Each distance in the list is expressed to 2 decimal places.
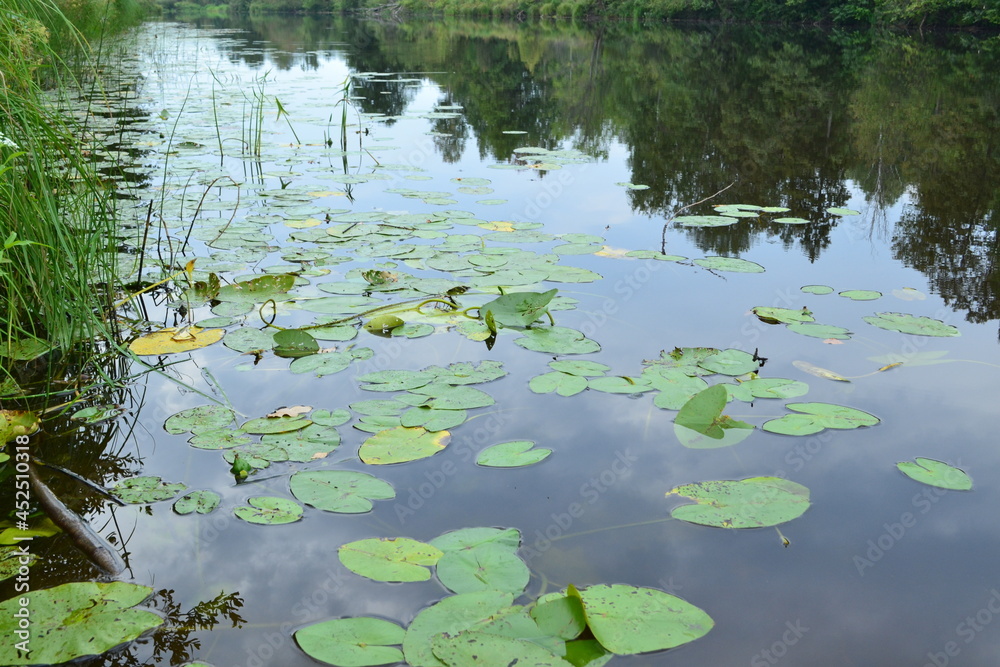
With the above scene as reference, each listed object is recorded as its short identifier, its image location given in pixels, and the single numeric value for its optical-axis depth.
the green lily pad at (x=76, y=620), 1.14
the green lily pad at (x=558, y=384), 2.04
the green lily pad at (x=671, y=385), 1.99
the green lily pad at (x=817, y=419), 1.85
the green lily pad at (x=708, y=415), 1.85
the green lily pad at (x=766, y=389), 2.02
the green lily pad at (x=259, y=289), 2.66
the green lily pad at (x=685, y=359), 2.18
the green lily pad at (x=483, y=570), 1.31
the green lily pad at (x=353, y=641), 1.17
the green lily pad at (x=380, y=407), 1.92
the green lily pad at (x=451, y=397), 1.94
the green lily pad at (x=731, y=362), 2.15
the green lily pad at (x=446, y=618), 1.16
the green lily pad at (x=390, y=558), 1.34
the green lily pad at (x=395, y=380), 2.05
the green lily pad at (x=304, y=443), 1.73
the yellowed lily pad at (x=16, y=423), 1.77
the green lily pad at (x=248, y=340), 2.31
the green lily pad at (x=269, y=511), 1.51
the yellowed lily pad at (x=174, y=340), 2.28
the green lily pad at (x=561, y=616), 1.19
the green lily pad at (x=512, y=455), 1.71
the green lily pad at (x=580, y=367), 2.15
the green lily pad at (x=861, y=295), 2.81
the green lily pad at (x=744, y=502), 1.52
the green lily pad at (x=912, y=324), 2.46
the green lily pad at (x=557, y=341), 2.30
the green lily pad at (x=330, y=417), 1.87
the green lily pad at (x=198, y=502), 1.56
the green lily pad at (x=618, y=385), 2.03
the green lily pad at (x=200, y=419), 1.86
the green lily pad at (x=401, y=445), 1.71
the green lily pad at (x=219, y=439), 1.78
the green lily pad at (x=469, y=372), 2.10
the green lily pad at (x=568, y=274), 2.88
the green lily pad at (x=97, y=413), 1.93
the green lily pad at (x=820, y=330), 2.42
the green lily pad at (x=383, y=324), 2.41
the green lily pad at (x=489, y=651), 1.09
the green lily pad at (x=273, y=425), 1.83
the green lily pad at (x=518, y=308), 2.39
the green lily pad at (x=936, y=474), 1.67
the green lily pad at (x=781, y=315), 2.56
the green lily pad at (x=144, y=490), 1.60
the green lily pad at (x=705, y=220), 3.68
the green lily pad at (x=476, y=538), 1.43
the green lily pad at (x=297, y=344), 2.25
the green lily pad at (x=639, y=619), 1.18
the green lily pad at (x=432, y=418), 1.84
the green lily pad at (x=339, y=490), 1.54
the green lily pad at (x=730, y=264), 3.09
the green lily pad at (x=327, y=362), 2.15
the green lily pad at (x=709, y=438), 1.83
